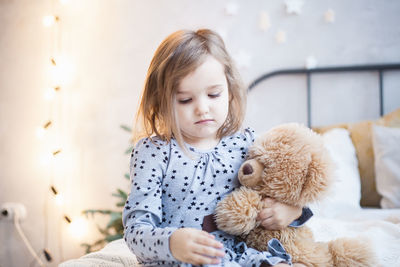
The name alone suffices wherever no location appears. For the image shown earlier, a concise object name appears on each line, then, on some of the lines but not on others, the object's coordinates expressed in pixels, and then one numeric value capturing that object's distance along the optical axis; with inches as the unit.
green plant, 68.3
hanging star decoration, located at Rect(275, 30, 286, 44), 72.5
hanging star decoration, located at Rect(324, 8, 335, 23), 70.0
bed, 43.0
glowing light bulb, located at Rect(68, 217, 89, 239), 80.9
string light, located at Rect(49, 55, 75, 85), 80.6
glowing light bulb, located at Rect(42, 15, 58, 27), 79.7
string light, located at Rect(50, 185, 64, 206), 80.4
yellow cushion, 59.0
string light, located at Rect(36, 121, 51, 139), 80.4
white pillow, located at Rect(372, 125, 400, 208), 54.6
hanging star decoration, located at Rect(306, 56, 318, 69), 71.4
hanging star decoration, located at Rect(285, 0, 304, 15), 71.5
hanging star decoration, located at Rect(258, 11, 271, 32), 73.3
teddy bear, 31.9
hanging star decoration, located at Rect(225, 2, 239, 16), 74.4
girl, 31.5
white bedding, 36.7
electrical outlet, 79.6
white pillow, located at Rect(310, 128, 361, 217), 54.6
